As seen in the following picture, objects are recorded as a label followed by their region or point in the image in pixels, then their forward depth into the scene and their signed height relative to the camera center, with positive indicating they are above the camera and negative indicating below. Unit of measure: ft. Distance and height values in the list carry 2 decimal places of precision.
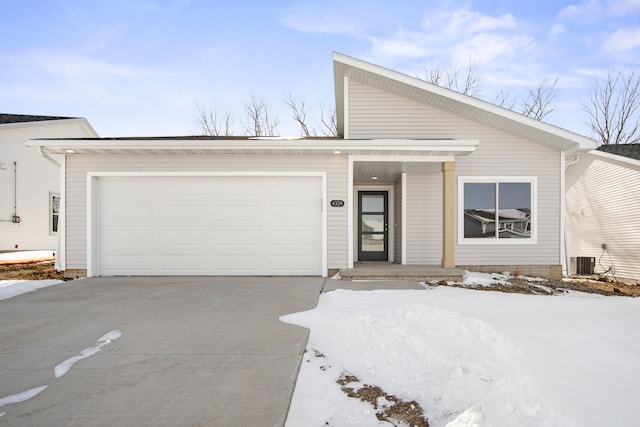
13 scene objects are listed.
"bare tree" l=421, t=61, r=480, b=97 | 70.59 +26.36
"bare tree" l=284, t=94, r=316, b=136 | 75.31 +20.75
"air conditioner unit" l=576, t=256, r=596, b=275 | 40.57 -5.45
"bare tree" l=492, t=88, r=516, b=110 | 73.51 +23.36
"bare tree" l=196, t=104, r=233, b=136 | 79.82 +20.20
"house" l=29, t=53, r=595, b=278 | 25.85 +1.39
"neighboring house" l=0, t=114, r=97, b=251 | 41.01 +3.44
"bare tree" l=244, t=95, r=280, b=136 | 79.05 +20.71
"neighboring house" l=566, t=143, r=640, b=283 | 36.14 +0.55
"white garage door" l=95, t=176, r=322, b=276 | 26.22 -1.00
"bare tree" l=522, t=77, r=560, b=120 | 72.59 +22.97
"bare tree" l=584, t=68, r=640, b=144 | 67.97 +20.26
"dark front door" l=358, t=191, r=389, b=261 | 34.32 -1.22
